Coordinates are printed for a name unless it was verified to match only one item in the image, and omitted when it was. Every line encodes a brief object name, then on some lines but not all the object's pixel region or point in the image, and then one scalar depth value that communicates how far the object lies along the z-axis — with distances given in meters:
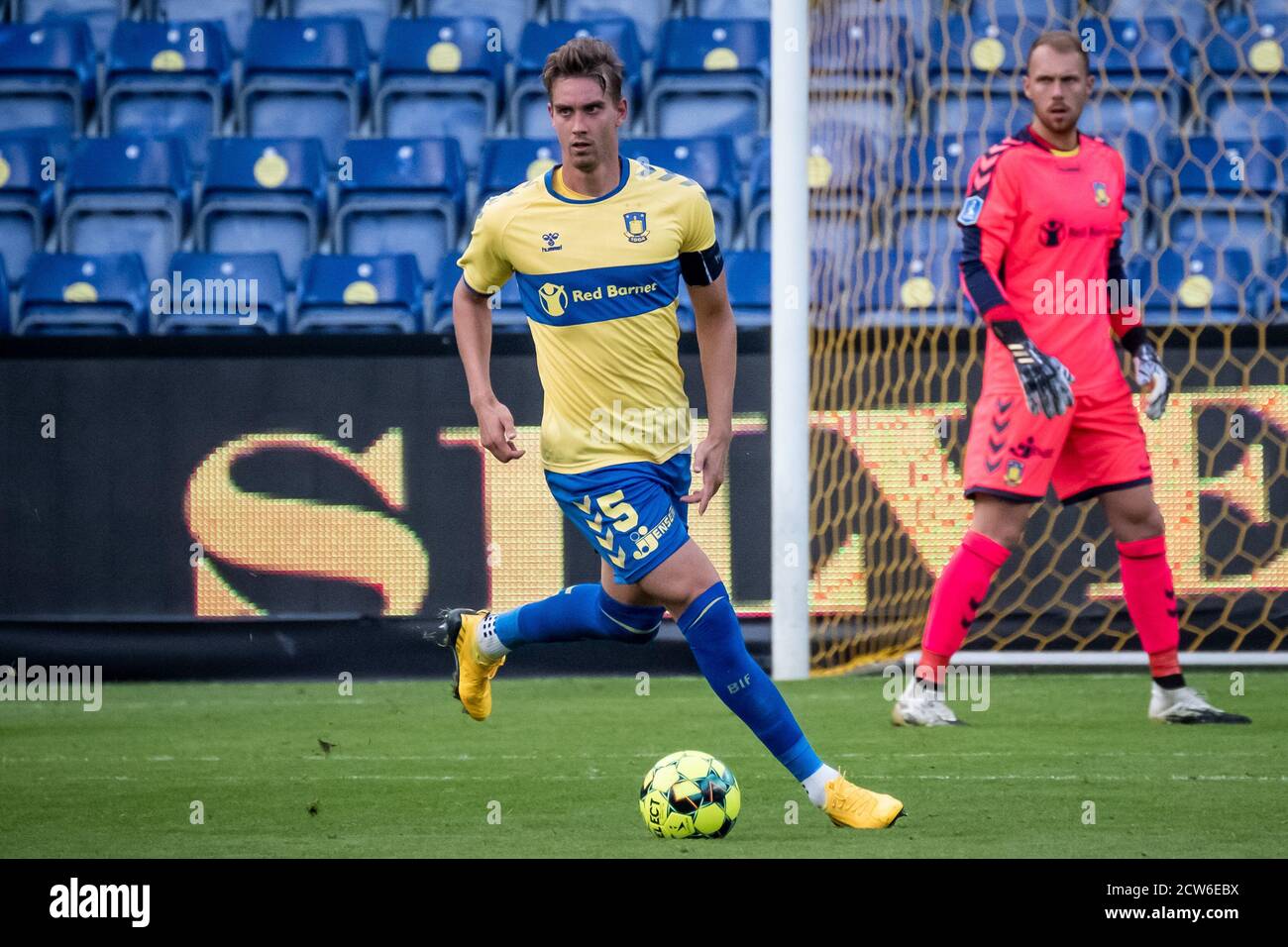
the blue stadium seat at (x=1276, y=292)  16.80
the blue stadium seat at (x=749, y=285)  16.94
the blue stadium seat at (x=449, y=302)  16.94
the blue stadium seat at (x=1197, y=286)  16.78
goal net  14.33
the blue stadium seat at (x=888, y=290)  15.80
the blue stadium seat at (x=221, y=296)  17.05
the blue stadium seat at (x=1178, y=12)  19.06
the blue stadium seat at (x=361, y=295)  17.20
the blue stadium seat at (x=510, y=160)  18.36
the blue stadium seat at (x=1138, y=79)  18.48
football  7.80
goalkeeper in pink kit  11.20
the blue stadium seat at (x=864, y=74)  16.28
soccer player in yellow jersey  8.23
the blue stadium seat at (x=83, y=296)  17.50
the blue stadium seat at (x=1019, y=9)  18.84
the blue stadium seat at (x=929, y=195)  17.34
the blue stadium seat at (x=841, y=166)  16.45
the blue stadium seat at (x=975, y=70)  18.58
